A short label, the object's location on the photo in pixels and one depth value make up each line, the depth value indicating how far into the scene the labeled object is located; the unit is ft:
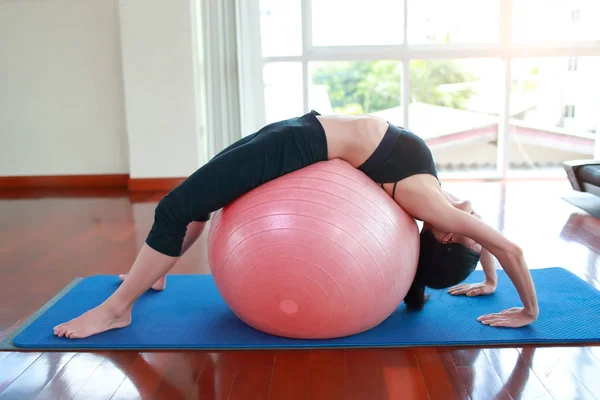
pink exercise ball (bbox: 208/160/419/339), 6.92
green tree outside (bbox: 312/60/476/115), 18.74
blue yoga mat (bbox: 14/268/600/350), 7.36
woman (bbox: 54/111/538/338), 7.26
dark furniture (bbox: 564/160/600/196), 13.89
